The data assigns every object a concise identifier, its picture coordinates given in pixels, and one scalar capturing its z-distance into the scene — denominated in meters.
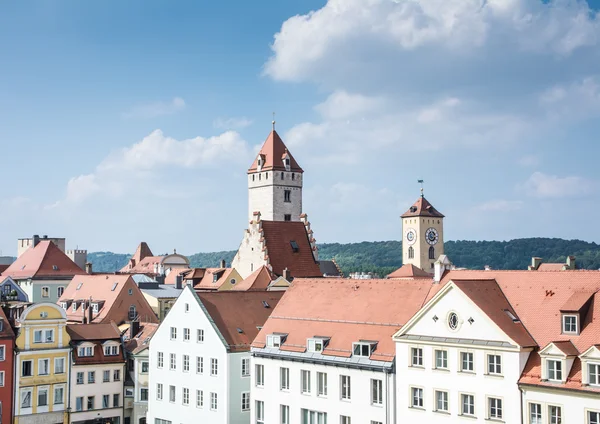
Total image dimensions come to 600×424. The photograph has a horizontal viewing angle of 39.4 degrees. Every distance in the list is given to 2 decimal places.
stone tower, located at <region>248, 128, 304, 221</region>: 128.12
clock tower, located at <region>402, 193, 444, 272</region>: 195.25
